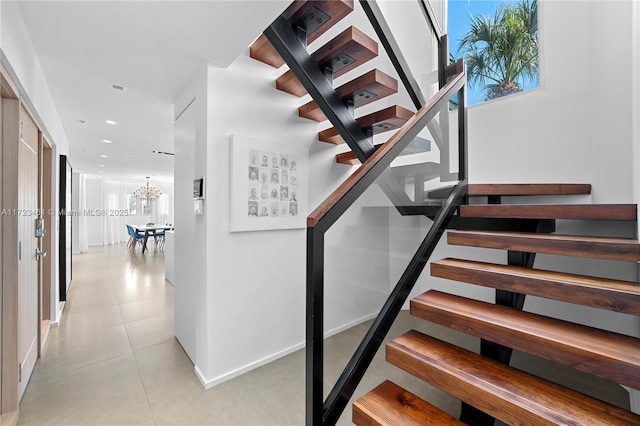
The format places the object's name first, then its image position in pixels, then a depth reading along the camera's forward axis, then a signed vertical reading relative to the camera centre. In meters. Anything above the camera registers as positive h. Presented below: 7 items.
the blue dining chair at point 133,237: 8.94 -0.80
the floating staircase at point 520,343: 1.06 -0.55
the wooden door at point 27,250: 2.00 -0.30
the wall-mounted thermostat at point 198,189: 2.25 +0.18
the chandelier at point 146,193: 11.38 +0.77
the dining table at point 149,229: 8.72 -0.55
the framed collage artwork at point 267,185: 2.32 +0.24
